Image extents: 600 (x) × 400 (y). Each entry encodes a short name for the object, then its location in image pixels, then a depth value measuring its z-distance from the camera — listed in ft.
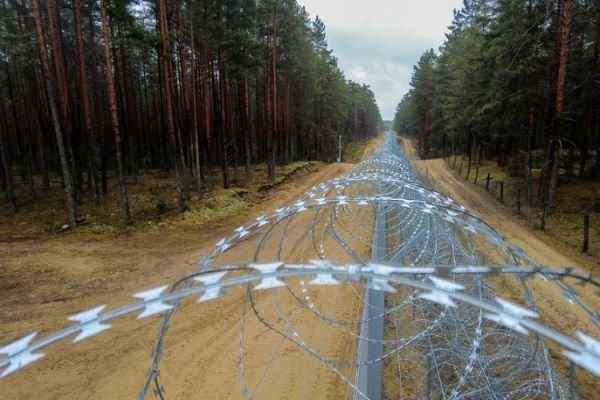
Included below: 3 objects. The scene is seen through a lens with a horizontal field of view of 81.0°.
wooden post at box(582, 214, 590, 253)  33.50
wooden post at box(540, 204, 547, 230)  41.63
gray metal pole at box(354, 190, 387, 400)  12.31
